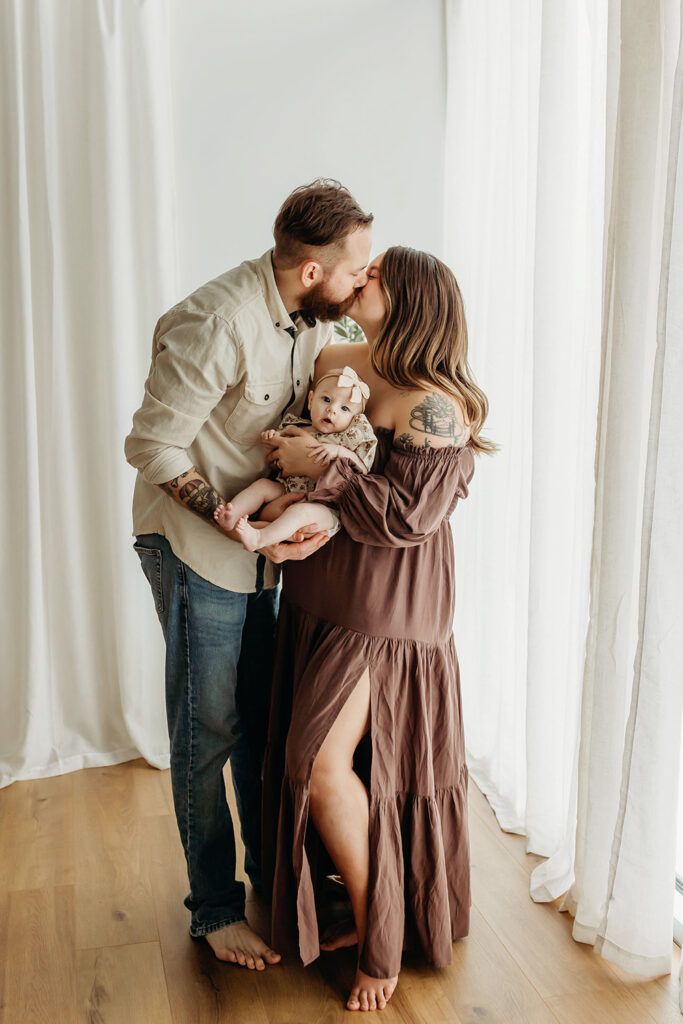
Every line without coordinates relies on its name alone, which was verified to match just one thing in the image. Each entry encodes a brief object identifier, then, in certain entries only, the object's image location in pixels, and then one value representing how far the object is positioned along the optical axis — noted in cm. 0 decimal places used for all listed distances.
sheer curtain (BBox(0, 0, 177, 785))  275
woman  183
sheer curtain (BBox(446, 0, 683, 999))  177
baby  179
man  180
